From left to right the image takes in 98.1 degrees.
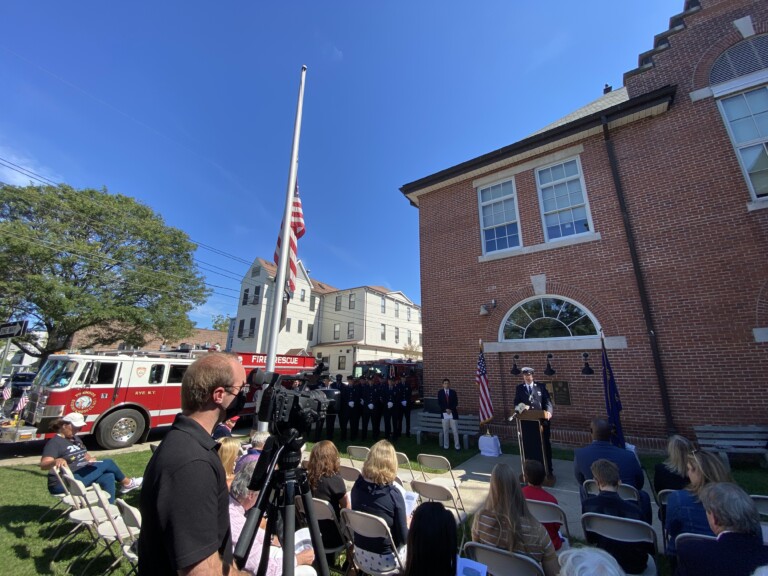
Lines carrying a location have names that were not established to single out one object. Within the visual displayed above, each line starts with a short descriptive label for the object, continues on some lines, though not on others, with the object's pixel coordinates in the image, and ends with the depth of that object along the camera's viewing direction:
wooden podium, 6.29
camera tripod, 1.71
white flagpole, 6.73
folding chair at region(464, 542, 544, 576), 2.17
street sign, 7.63
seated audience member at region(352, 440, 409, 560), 3.01
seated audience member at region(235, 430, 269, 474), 3.55
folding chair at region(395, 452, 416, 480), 6.35
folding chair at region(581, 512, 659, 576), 2.62
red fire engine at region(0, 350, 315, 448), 8.82
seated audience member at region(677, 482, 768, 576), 1.93
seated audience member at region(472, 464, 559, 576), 2.38
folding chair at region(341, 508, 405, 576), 2.71
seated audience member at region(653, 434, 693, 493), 3.70
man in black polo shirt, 1.24
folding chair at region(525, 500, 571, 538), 3.07
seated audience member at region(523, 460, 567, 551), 3.20
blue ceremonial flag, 6.93
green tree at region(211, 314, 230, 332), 48.64
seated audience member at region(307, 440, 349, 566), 3.39
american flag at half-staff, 7.60
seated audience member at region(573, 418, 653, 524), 3.95
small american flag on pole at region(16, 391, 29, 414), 11.36
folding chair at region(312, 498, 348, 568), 3.16
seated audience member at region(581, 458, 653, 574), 2.74
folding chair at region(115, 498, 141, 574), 3.14
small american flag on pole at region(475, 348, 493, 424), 8.24
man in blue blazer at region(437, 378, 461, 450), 9.21
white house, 32.19
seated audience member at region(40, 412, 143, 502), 4.82
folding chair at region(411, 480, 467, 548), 3.65
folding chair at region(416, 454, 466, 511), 4.82
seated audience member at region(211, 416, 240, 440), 5.79
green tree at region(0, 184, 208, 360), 16.89
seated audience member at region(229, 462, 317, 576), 2.62
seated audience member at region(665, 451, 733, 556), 2.72
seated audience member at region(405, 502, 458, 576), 1.88
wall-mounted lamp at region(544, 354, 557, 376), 8.97
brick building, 7.73
